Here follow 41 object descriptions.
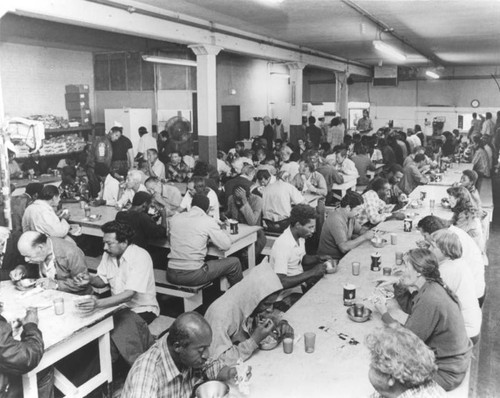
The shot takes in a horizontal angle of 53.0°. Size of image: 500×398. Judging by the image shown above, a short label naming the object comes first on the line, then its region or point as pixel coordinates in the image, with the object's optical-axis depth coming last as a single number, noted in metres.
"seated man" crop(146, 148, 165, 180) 10.08
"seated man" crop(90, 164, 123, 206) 8.22
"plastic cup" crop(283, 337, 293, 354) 3.46
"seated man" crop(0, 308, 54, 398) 3.27
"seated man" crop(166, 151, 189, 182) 10.11
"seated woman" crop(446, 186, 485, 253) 6.21
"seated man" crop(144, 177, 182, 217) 7.74
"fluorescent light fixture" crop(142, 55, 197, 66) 12.06
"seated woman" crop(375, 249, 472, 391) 3.33
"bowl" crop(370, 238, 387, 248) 5.96
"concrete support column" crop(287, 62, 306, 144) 15.97
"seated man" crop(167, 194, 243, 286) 5.77
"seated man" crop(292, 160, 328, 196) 9.16
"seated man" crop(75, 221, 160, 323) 4.64
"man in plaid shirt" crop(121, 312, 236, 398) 2.82
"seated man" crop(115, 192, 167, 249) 6.29
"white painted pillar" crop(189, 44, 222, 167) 10.94
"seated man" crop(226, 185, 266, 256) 7.32
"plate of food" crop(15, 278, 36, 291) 4.68
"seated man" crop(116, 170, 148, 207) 7.95
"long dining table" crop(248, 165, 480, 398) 3.09
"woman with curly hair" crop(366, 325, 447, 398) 2.53
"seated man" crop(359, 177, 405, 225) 7.47
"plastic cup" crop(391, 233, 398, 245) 6.09
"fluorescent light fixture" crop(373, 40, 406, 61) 10.38
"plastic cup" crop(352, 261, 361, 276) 4.98
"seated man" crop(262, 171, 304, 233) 7.90
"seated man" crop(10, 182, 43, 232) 6.81
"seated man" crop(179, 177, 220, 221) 7.25
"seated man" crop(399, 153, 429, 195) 10.07
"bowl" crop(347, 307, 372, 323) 3.95
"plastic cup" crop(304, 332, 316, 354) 3.46
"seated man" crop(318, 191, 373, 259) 6.02
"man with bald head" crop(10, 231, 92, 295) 4.71
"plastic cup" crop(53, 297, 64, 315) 4.09
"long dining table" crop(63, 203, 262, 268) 6.40
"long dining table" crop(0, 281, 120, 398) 3.70
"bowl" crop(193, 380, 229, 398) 2.96
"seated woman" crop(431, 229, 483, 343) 4.04
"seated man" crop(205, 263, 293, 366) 3.47
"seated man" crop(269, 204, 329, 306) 5.04
